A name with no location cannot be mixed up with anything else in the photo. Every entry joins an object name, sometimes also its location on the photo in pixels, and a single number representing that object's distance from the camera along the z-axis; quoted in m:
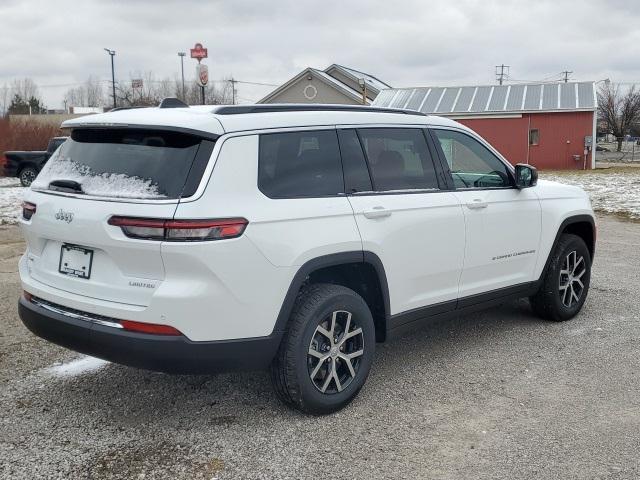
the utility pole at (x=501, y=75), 78.56
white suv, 3.35
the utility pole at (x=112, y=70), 53.16
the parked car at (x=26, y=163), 21.08
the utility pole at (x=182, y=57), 65.50
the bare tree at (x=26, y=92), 86.31
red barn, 33.69
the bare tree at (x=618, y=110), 65.56
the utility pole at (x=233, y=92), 65.41
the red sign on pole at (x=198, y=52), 29.18
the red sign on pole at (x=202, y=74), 17.14
